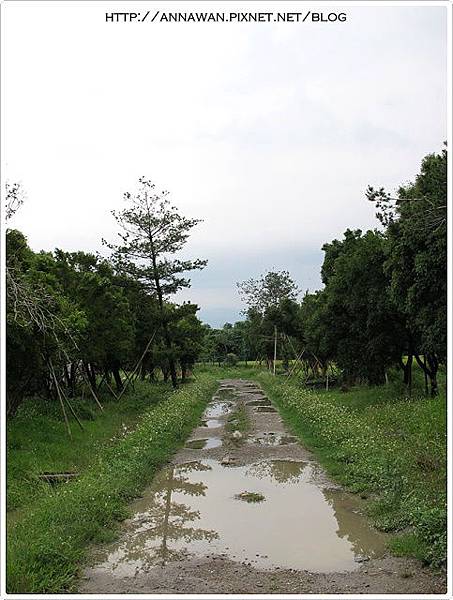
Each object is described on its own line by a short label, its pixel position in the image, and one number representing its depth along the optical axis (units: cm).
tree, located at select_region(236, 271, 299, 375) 4641
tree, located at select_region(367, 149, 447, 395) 1205
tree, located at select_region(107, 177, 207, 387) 2958
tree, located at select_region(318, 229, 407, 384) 2031
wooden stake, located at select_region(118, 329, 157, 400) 2848
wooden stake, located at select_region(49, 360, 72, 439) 1524
